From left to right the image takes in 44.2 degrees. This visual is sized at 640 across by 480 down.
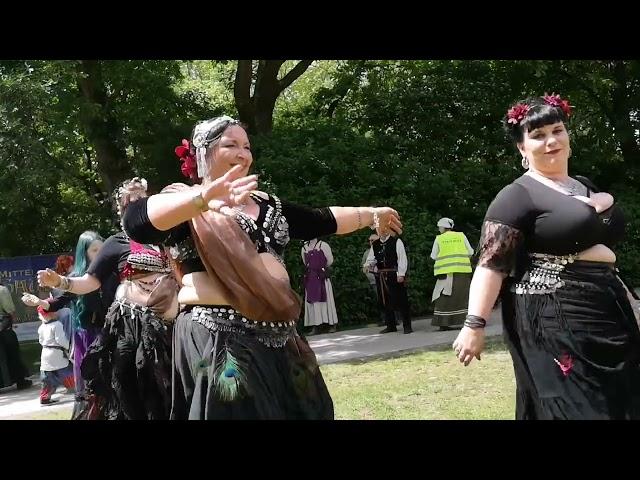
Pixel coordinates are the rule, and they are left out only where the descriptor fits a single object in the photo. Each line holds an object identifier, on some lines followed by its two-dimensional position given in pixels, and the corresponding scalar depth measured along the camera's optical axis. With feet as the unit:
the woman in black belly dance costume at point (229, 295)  9.91
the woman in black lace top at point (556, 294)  10.50
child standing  27.55
